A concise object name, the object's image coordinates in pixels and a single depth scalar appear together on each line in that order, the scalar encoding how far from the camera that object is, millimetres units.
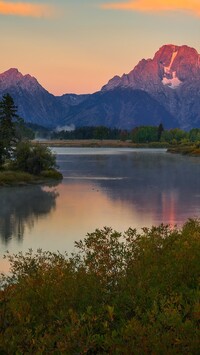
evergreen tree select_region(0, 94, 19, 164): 100812
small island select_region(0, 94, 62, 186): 84312
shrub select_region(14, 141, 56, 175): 88188
